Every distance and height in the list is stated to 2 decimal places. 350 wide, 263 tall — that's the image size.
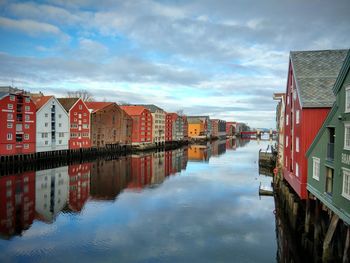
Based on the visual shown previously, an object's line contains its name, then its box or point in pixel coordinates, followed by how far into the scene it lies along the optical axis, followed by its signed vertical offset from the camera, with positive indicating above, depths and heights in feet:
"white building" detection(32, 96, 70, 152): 175.11 +1.08
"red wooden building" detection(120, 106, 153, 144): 288.92 +4.52
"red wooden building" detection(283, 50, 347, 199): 61.57 +6.28
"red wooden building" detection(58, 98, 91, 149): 203.72 +3.58
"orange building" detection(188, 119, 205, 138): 513.04 -0.53
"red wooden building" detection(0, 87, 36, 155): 148.97 +1.63
